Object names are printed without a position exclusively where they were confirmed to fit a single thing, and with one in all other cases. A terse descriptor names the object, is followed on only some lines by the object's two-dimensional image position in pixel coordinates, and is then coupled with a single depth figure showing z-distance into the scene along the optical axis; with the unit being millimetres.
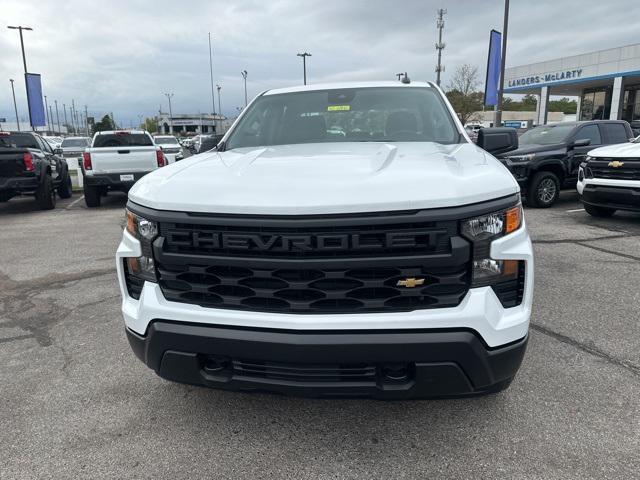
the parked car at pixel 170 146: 17809
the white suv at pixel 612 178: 7367
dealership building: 29644
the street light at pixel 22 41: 30641
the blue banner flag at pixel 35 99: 26516
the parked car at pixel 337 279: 2008
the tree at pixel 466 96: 42625
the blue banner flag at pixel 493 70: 20734
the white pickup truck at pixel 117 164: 10539
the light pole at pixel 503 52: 18844
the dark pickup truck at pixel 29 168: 9781
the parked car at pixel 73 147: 20678
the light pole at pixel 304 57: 49469
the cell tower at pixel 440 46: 48906
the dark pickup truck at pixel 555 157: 9562
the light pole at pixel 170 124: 107688
